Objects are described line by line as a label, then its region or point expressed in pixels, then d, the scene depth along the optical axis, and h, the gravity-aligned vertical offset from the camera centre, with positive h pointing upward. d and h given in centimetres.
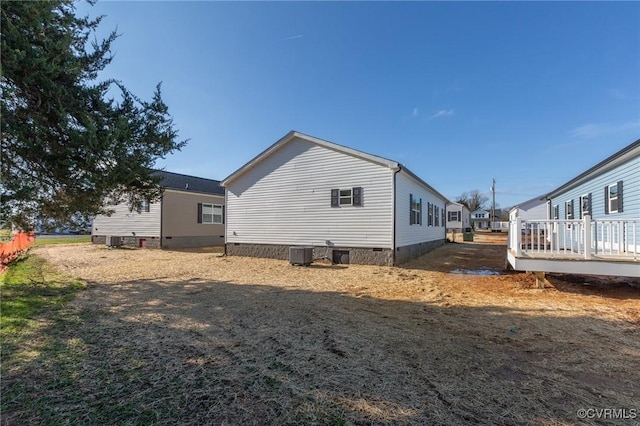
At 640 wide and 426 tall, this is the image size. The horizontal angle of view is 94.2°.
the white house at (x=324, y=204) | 1117 +77
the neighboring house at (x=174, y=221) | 1794 +7
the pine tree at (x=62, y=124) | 463 +180
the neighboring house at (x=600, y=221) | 631 +3
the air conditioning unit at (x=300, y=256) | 1116 -126
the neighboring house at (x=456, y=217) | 4741 +97
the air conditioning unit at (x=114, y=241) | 1798 -117
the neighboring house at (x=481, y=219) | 6867 +94
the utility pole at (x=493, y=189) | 5373 +616
